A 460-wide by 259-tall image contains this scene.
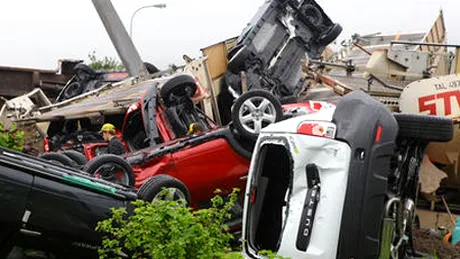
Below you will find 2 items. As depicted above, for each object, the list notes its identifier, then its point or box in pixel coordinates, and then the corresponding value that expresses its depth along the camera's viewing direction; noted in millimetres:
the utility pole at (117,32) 18766
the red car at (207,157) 7223
